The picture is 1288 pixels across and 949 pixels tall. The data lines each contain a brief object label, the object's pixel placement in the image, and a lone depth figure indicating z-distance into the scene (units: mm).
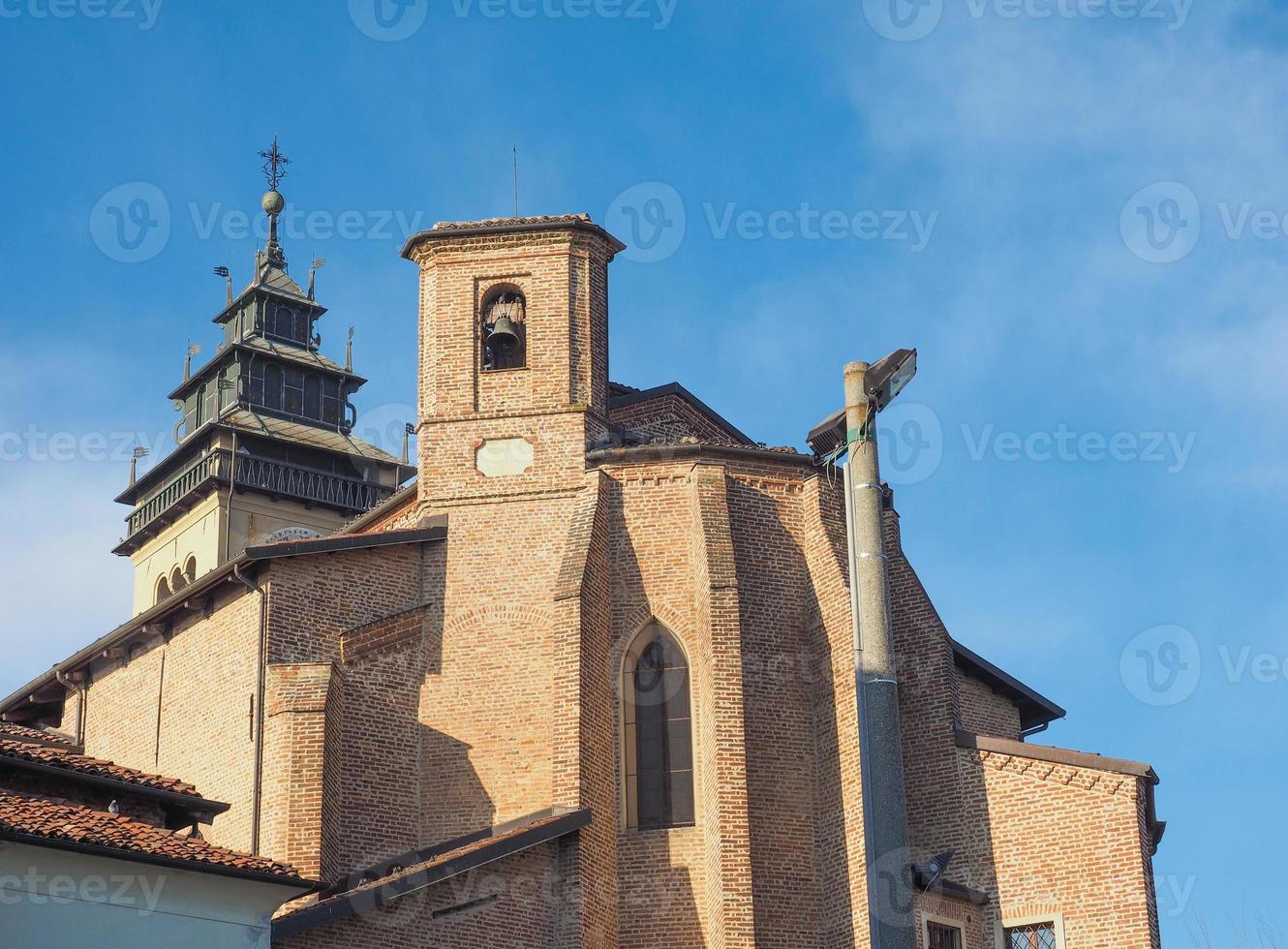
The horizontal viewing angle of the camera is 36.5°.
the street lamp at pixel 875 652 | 13961
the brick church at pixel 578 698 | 28656
